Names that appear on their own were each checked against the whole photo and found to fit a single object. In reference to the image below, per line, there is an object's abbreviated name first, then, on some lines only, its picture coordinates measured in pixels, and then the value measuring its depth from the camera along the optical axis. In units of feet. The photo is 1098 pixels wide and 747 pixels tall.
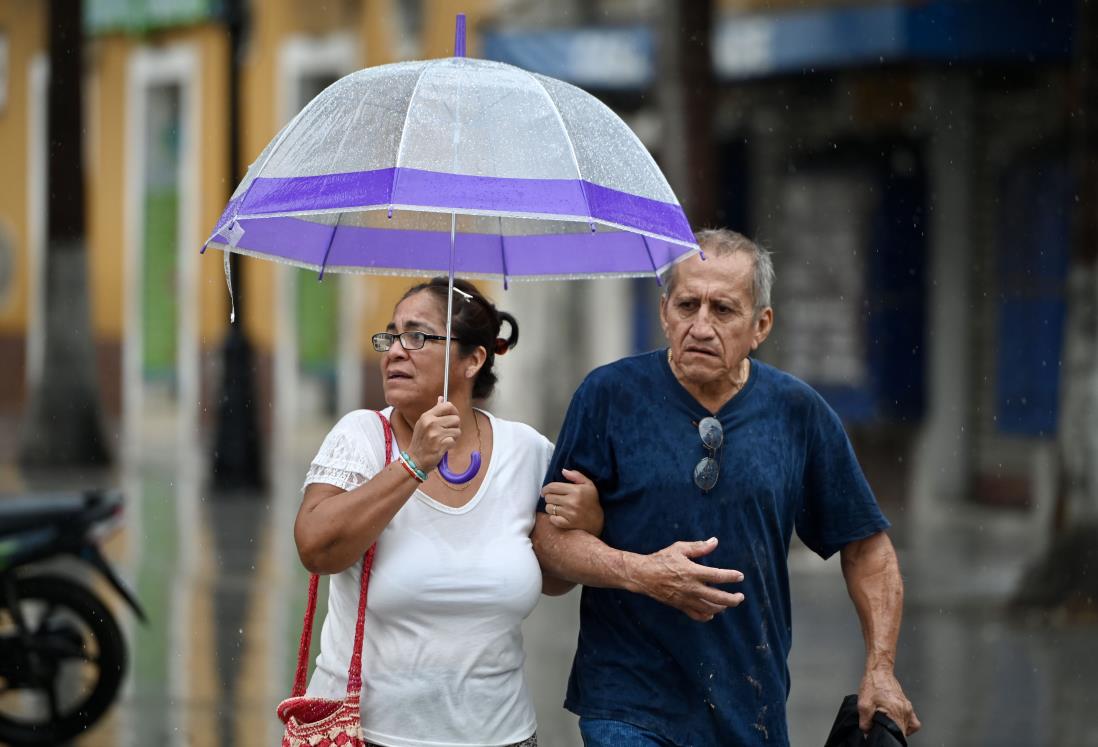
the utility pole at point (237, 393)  112.88
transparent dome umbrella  26.16
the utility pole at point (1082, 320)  70.85
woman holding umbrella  26.13
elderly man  27.89
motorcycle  49.03
